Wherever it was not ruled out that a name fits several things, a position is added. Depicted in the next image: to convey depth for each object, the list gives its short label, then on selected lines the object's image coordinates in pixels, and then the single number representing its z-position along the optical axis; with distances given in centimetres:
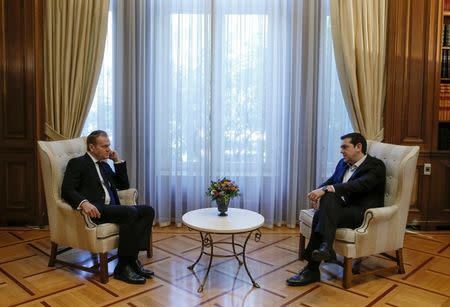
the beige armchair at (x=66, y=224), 312
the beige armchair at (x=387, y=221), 308
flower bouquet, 328
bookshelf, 430
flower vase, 329
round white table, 300
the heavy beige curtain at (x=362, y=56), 428
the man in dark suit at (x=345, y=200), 307
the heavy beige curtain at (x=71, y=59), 423
